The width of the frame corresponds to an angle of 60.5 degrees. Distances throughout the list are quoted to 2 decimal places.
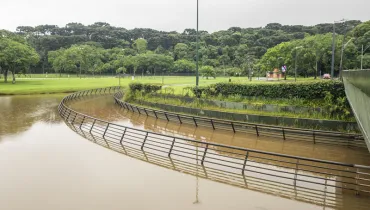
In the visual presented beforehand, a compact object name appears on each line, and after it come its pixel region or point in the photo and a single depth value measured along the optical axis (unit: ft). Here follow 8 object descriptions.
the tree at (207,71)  210.18
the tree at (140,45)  332.82
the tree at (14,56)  173.37
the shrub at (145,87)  97.52
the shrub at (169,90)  92.68
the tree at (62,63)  259.19
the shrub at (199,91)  80.94
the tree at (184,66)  292.20
